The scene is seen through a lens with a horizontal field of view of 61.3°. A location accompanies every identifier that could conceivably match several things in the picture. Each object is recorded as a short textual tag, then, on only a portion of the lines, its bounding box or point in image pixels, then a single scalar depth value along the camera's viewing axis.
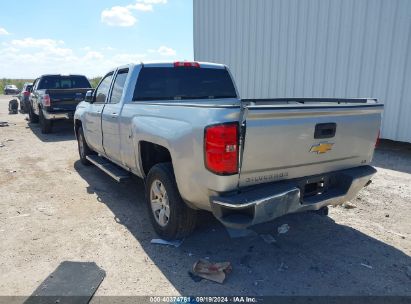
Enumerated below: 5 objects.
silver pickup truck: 2.92
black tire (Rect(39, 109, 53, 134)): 11.98
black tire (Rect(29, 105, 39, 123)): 15.00
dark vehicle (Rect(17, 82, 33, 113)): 18.47
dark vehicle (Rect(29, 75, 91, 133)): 11.43
